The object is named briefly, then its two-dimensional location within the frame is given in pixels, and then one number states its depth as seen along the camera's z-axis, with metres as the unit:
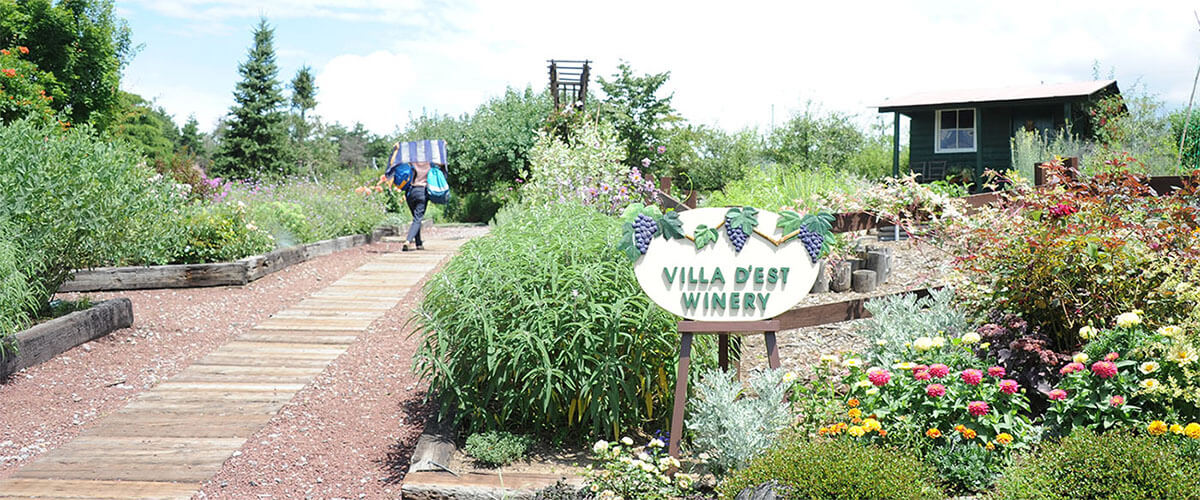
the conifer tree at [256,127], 34.59
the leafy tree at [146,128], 29.90
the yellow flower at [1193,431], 2.80
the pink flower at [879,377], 3.20
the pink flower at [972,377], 3.10
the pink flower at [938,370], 3.17
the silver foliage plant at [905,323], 3.89
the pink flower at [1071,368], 3.17
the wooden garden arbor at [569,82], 19.39
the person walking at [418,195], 11.41
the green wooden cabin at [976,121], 20.52
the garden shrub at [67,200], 5.78
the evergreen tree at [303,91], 42.06
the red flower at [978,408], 3.01
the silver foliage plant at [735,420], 3.28
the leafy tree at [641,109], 21.77
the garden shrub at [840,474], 2.70
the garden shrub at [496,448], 3.62
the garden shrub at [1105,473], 2.61
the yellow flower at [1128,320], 3.23
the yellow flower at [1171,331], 3.09
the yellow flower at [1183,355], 2.97
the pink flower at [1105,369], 3.08
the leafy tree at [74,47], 21.28
